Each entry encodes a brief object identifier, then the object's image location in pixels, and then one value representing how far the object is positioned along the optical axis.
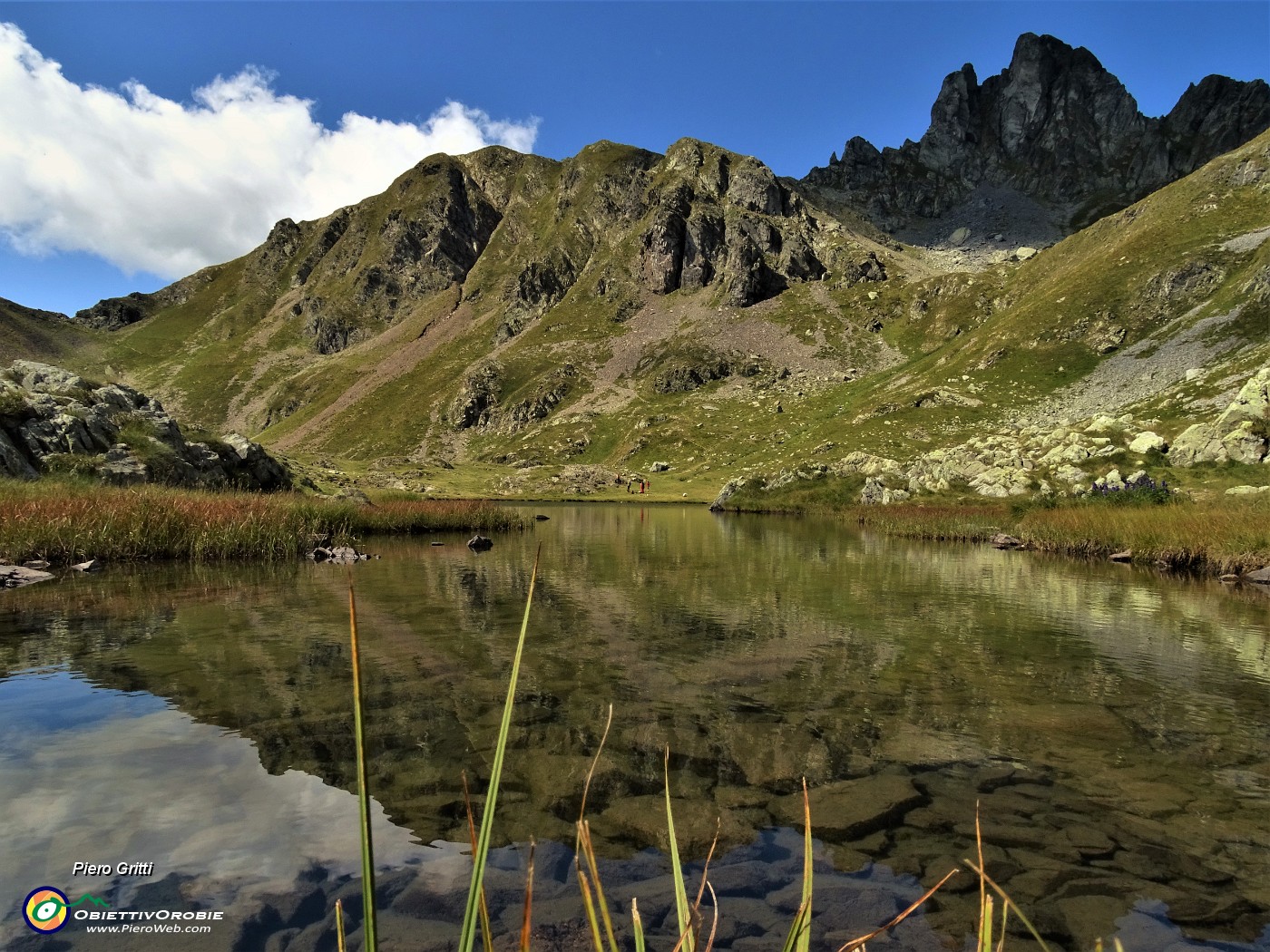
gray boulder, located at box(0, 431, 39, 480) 28.14
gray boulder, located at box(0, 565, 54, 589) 17.25
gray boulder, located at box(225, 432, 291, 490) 42.03
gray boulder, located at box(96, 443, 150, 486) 31.66
